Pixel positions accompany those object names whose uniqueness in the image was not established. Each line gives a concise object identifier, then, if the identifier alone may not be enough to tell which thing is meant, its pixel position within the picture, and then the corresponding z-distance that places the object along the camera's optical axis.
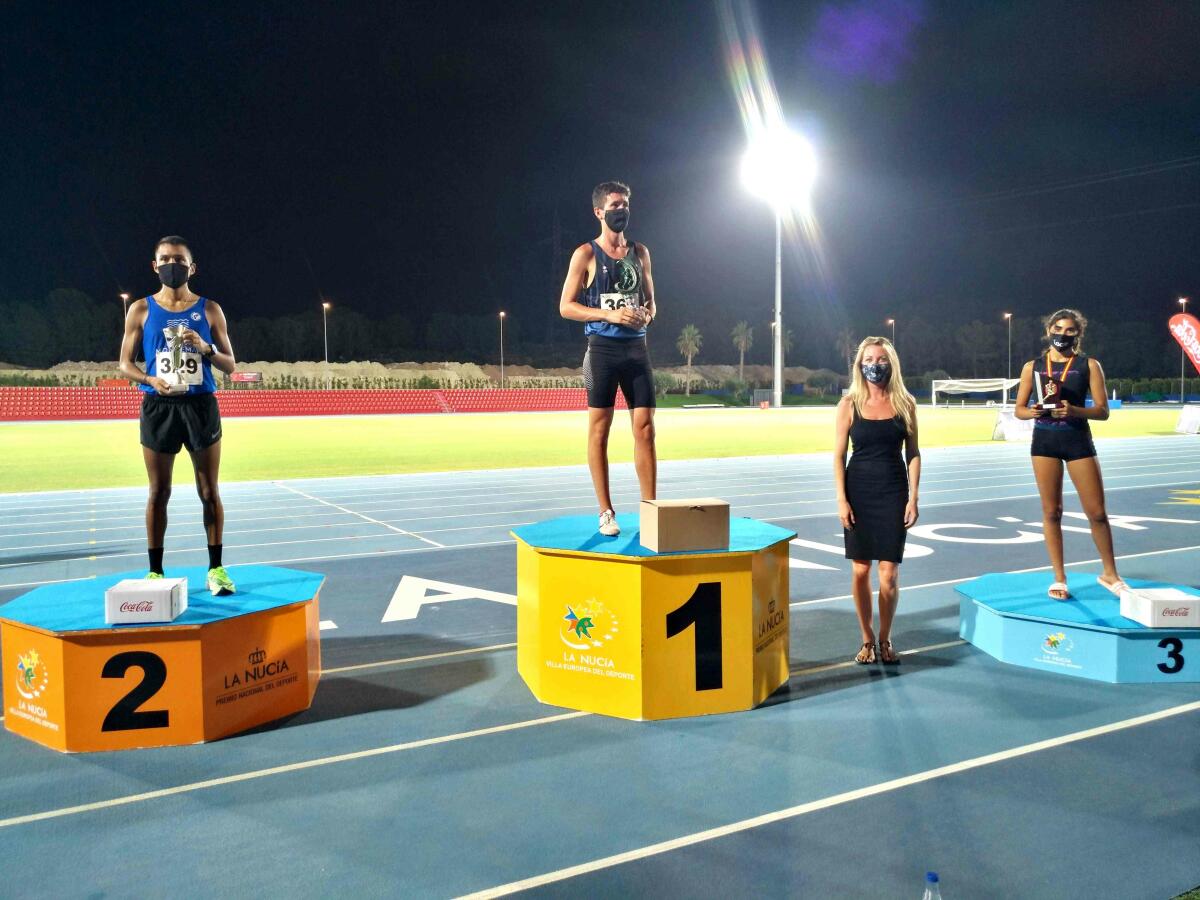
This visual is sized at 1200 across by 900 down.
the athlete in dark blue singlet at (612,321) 5.40
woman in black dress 5.07
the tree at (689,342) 122.50
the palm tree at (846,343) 123.30
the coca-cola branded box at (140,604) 4.07
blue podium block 4.86
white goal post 48.48
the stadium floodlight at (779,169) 36.31
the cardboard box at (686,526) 4.39
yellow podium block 4.39
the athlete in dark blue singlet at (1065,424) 5.41
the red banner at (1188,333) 25.38
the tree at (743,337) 126.75
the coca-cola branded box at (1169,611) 4.84
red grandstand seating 40.62
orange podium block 4.09
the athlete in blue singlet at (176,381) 4.89
